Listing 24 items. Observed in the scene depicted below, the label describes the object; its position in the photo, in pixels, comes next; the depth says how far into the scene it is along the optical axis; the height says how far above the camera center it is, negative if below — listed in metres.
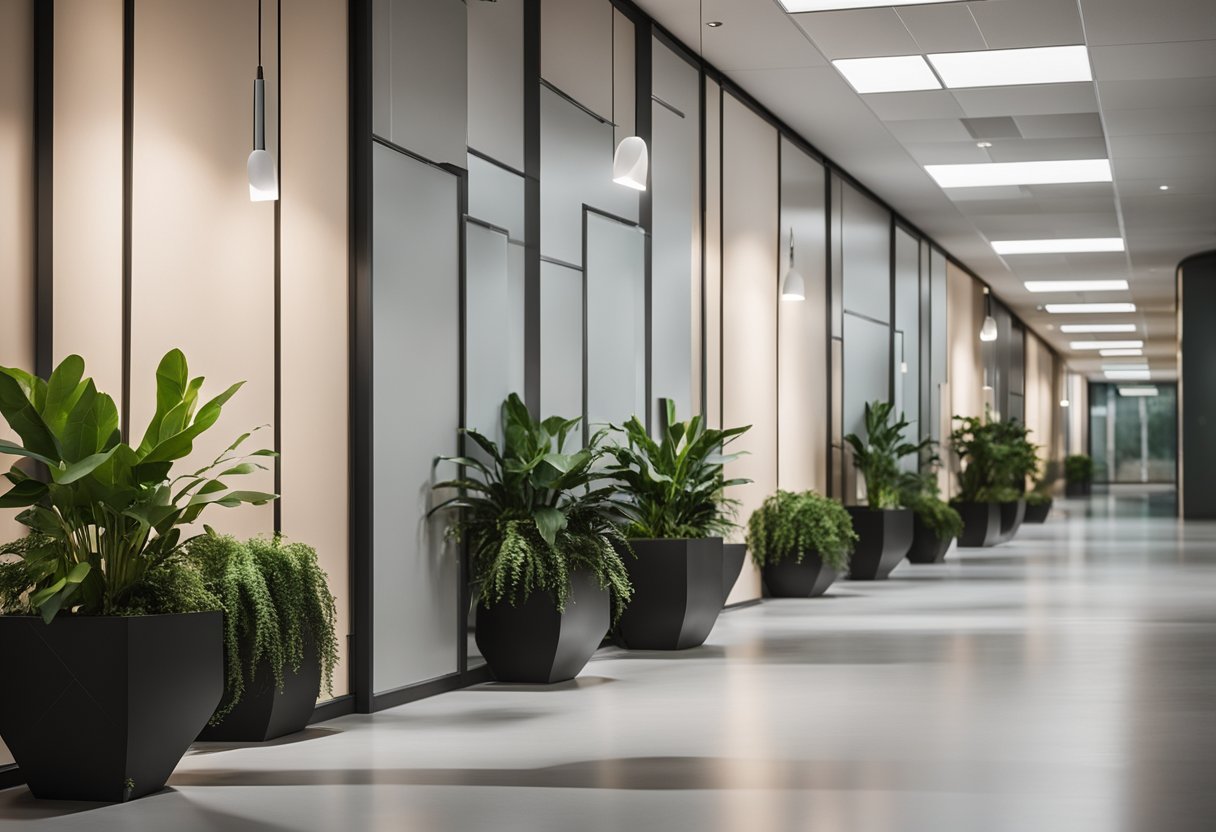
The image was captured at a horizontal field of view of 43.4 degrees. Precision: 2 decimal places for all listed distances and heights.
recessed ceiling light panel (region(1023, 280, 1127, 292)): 22.26 +2.46
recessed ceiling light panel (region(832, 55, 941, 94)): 10.37 +2.64
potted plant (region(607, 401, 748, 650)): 8.02 -0.43
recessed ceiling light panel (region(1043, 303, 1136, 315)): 25.41 +2.43
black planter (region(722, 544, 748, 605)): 9.79 -0.70
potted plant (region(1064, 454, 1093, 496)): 41.06 -0.51
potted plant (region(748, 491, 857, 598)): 11.33 -0.66
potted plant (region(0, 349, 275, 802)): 4.21 -0.45
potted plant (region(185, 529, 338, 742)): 4.91 -0.59
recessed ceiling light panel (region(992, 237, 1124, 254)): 18.38 +2.52
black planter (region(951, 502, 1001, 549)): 18.78 -0.87
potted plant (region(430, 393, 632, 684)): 6.65 -0.45
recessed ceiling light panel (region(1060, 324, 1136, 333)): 29.02 +2.39
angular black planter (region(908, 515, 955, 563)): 15.88 -0.97
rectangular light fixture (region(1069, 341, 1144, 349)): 33.03 +2.34
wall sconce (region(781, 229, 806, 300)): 11.31 +1.24
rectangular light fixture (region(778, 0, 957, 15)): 8.84 +2.62
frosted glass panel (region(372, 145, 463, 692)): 6.25 +0.21
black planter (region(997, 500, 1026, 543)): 19.89 -0.87
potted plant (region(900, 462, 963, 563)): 15.25 -0.69
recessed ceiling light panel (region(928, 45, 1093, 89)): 10.05 +2.61
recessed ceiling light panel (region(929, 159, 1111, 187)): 13.77 +2.58
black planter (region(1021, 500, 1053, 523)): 25.83 -1.03
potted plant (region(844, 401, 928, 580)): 13.54 -0.50
